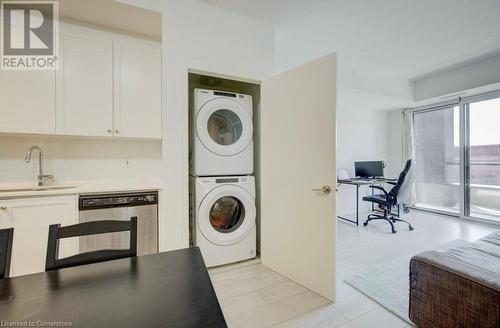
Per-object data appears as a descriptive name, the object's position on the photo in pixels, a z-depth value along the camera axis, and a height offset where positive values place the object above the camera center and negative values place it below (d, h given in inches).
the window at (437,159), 160.4 +3.3
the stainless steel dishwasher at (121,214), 70.7 -17.4
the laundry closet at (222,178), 83.5 -5.7
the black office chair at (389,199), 129.1 -23.0
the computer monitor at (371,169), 162.7 -4.5
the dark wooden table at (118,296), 22.9 -16.6
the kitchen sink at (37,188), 70.0 -8.6
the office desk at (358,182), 139.6 -12.3
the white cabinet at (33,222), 64.3 -18.1
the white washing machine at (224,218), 83.3 -23.1
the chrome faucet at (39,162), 76.9 +0.7
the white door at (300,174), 66.0 -3.7
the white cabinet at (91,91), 71.0 +26.2
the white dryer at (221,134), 83.6 +12.4
